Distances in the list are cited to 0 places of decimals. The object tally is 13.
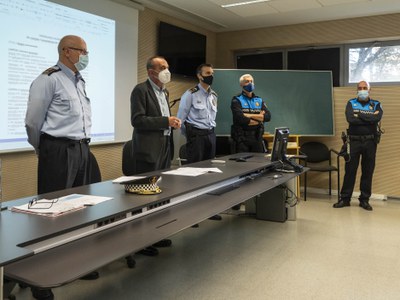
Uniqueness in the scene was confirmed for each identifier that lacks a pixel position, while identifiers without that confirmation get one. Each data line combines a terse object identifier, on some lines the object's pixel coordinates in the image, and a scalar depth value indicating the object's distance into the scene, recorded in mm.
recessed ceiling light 4870
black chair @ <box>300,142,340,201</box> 5812
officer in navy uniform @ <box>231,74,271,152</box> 4539
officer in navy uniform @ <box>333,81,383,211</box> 4957
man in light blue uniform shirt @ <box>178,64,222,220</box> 4141
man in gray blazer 3037
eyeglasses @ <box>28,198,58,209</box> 1763
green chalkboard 5832
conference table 1299
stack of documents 1691
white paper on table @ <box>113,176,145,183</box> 2382
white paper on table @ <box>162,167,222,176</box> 2811
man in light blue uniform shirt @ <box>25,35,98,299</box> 2445
